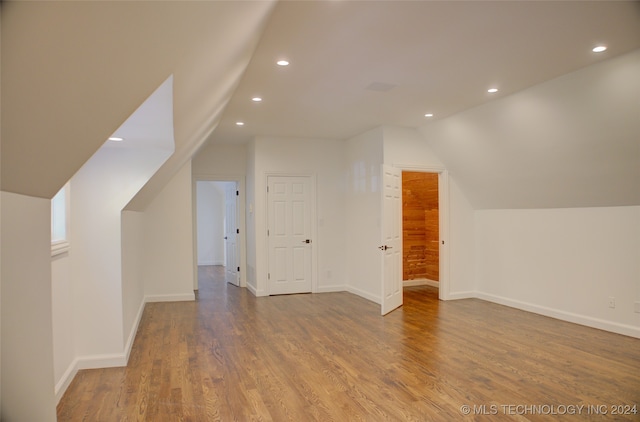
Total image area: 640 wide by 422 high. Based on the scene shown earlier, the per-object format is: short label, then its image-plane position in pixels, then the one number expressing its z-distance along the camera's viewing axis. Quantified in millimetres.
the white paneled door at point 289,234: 6922
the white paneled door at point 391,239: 5543
